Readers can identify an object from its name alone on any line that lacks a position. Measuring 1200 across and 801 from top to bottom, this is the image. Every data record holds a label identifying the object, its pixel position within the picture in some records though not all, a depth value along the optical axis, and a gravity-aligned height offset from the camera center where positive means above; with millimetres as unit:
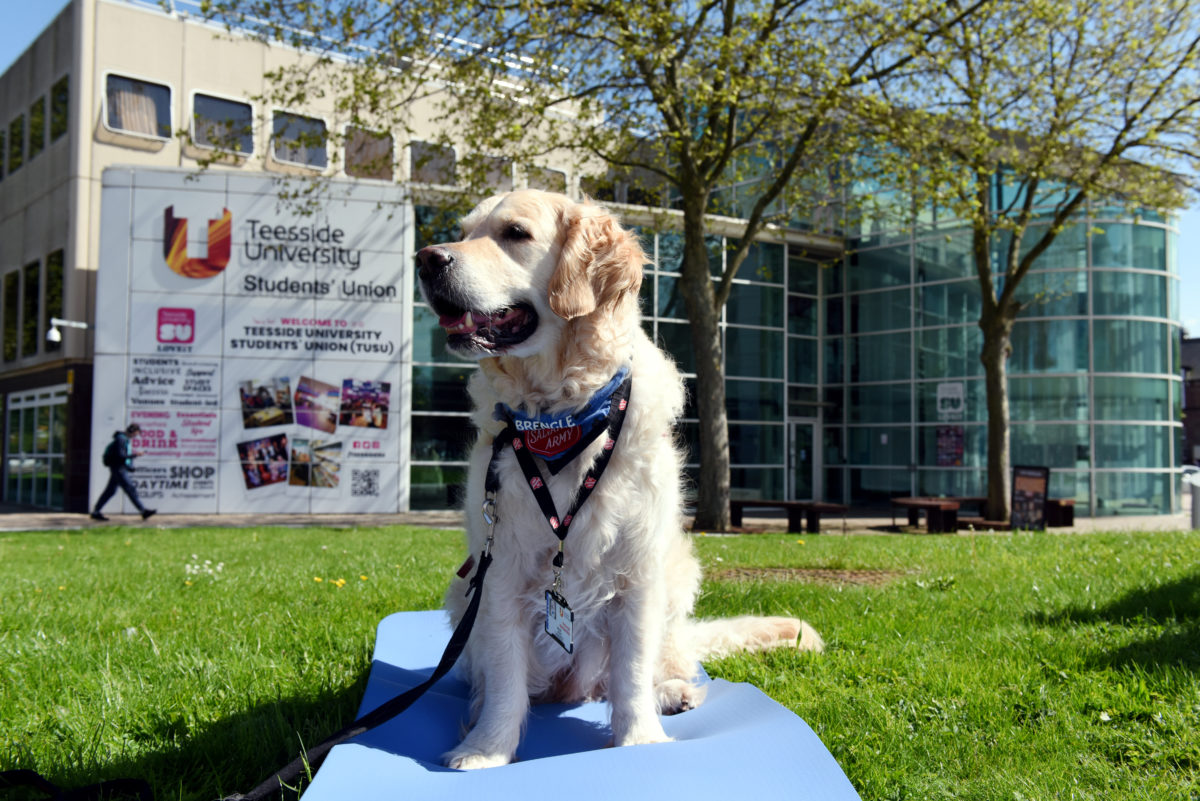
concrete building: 19016 +2681
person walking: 16312 -827
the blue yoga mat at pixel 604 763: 2045 -886
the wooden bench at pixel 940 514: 15492 -1544
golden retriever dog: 2480 -90
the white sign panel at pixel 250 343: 18344 +1916
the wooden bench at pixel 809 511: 14602 -1410
